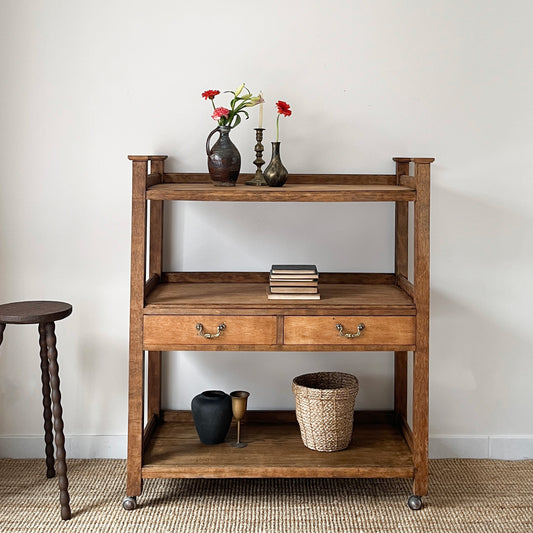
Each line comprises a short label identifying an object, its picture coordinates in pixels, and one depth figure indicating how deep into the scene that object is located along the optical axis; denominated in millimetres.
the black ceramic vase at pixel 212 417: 2717
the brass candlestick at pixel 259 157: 2779
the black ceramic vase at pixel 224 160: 2656
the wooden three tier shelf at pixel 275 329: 2486
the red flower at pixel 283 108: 2721
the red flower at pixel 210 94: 2688
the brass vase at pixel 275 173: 2666
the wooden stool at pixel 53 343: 2527
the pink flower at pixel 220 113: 2633
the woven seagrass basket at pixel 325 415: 2652
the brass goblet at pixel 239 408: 2748
